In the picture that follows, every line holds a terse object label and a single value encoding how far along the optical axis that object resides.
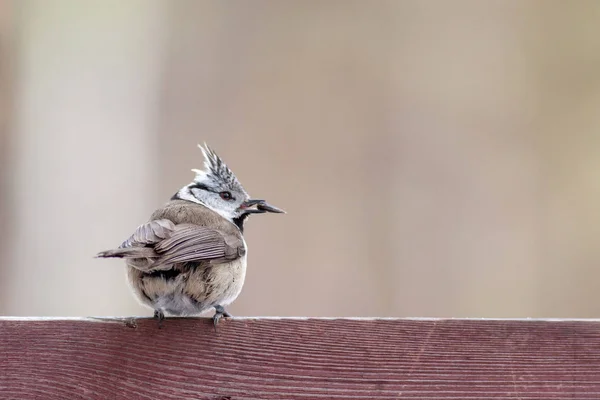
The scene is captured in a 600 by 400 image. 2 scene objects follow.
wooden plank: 4.05
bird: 4.88
